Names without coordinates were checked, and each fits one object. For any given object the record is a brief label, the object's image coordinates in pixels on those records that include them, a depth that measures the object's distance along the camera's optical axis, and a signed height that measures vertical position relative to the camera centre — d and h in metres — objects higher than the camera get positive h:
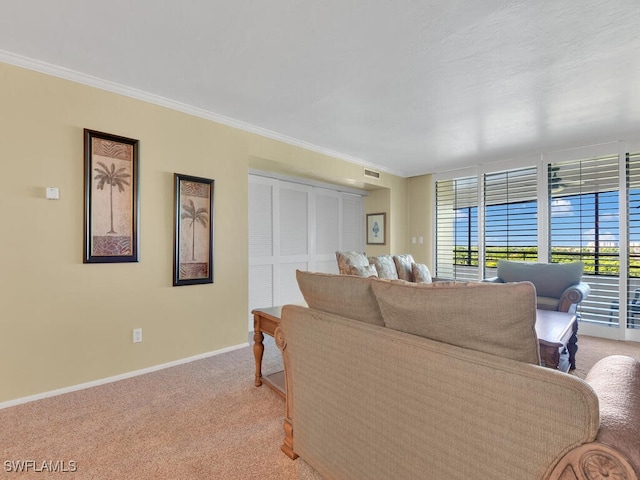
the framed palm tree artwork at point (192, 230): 2.94 +0.07
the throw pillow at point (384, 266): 4.19 -0.38
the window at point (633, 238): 3.73 +0.00
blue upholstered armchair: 3.16 -0.49
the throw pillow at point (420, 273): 4.43 -0.49
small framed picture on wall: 5.68 +0.18
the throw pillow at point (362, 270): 3.87 -0.40
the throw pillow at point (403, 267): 4.46 -0.41
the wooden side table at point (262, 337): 2.37 -0.76
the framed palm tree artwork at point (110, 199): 2.46 +0.32
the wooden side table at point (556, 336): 2.03 -0.67
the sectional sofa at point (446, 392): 0.79 -0.48
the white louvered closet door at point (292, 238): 4.60 +0.00
